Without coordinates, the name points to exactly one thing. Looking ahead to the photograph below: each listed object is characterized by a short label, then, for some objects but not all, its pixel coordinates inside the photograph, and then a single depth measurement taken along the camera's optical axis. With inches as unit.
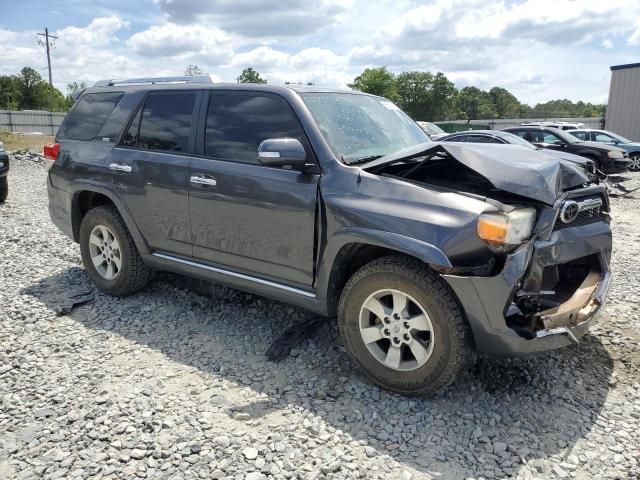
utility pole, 2057.1
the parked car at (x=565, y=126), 779.2
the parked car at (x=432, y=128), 733.5
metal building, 1109.7
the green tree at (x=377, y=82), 2987.2
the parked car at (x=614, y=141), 691.9
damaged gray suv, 115.8
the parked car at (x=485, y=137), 442.3
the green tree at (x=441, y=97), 3499.0
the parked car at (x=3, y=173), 386.0
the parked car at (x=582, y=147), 567.2
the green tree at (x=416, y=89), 3521.2
